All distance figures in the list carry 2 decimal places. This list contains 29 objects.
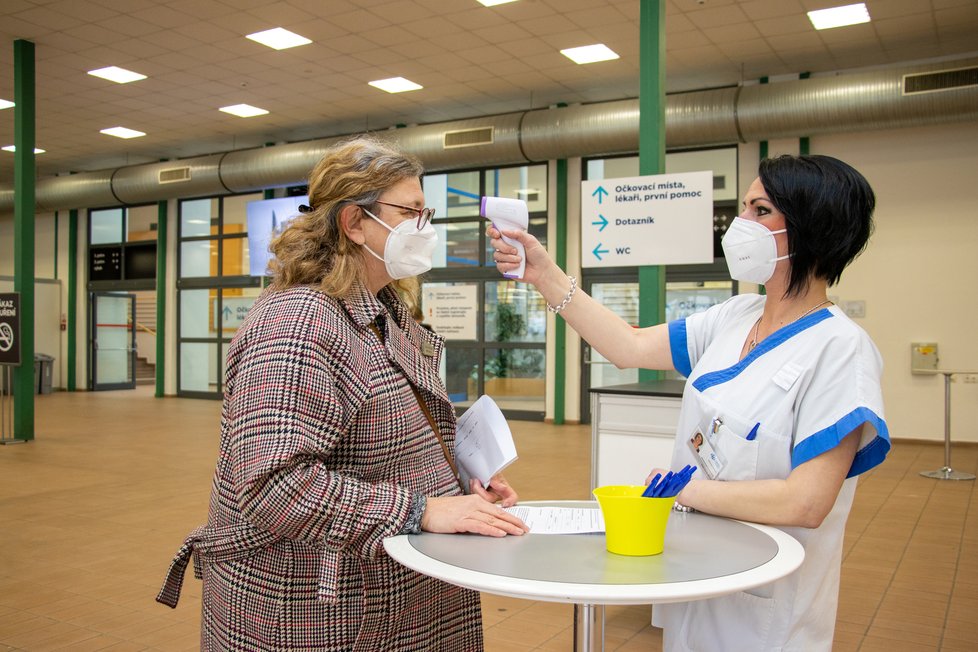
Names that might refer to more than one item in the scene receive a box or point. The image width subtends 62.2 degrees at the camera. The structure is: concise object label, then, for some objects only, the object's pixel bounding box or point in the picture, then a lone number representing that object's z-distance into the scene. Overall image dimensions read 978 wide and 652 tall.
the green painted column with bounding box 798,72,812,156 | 9.31
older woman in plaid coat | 1.26
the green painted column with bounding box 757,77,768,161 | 9.57
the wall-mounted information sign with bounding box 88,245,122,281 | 15.77
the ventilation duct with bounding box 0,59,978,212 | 7.80
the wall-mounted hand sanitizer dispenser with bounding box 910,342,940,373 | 8.78
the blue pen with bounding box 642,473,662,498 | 1.29
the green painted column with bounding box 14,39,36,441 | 8.26
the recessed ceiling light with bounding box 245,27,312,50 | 8.08
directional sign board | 4.70
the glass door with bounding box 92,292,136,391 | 16.23
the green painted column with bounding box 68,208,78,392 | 15.93
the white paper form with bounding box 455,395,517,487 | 1.55
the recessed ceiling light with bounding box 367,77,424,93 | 9.66
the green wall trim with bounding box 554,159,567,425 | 10.84
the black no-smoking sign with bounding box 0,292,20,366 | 8.16
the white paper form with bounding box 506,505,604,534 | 1.41
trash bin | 15.26
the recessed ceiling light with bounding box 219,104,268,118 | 10.89
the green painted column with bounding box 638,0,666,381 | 5.04
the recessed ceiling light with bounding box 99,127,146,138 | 12.17
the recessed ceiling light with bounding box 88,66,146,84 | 9.32
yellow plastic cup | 1.24
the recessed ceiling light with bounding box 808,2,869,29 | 7.25
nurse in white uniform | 1.42
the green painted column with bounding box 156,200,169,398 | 14.90
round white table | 1.06
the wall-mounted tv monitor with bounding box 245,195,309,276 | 12.17
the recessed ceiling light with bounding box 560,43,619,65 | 8.44
